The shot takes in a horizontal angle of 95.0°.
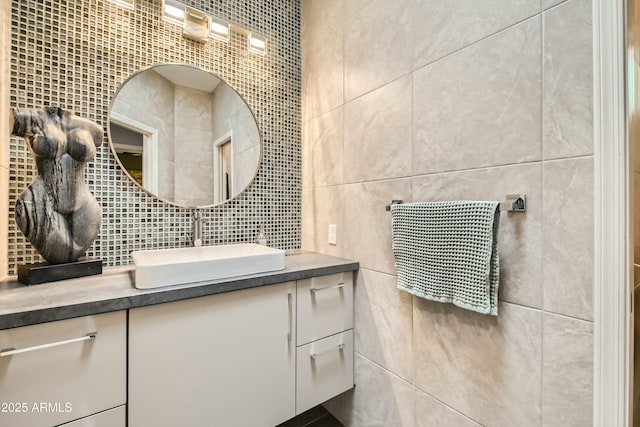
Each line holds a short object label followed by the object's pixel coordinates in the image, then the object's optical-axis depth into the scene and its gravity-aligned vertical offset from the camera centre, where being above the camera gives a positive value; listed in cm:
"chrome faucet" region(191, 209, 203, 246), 148 -8
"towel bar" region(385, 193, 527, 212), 87 +2
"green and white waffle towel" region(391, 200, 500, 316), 91 -13
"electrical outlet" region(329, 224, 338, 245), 160 -12
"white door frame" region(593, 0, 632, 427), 71 -2
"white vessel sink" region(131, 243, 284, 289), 96 -20
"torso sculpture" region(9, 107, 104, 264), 99 +9
